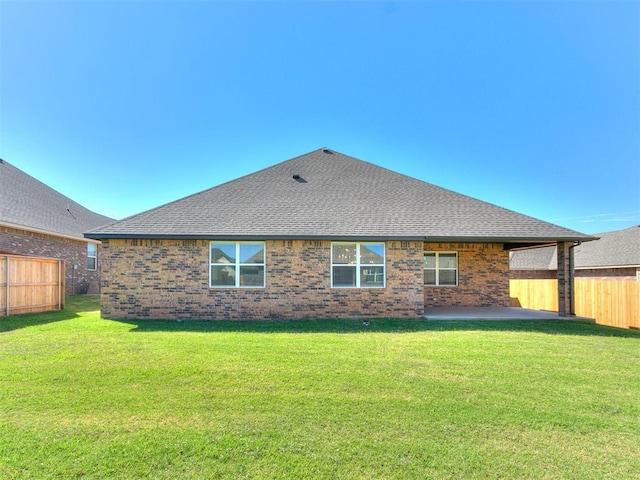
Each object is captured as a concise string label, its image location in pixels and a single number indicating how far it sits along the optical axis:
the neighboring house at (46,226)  15.85
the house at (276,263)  10.90
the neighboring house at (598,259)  21.05
